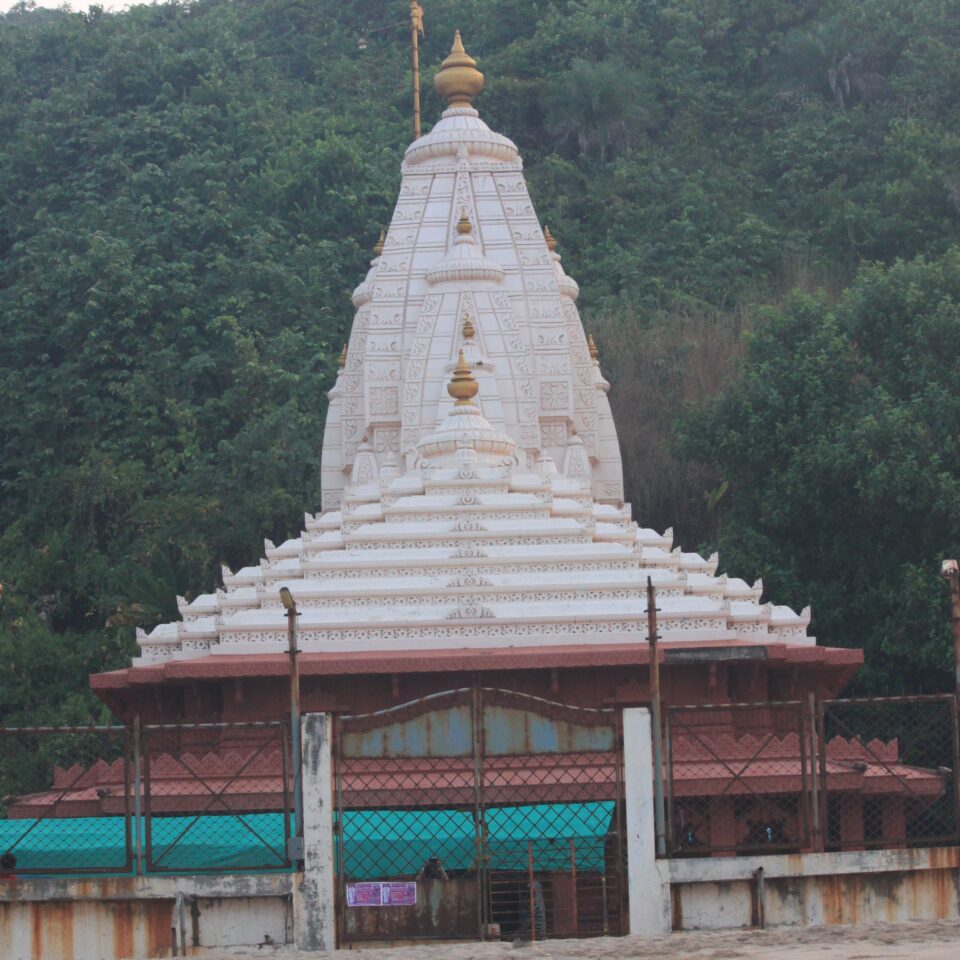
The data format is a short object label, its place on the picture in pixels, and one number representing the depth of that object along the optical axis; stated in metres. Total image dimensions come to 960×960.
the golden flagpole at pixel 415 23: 45.47
